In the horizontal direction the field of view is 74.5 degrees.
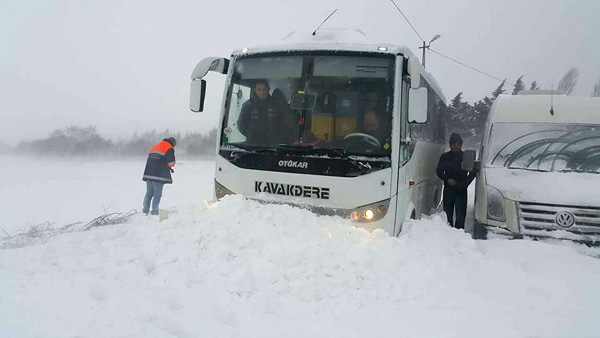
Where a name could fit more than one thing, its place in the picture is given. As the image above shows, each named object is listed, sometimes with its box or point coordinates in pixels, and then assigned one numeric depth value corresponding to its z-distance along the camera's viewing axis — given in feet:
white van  19.24
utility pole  83.05
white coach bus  16.65
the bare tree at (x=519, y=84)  138.78
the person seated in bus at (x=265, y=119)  18.03
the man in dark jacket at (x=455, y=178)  27.02
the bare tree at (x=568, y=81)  128.88
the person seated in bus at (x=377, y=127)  16.79
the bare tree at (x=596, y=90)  125.45
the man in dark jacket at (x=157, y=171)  33.01
